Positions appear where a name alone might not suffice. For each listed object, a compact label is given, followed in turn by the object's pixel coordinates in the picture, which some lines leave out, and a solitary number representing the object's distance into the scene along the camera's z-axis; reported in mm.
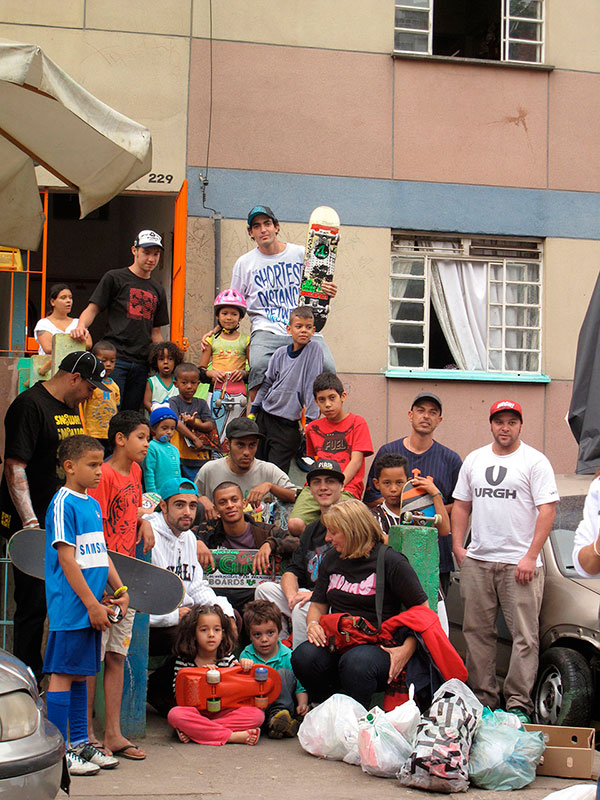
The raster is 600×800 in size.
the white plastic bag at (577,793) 4238
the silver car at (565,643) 6617
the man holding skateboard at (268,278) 9602
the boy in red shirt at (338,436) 8227
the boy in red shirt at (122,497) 6043
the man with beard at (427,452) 7867
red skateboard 6383
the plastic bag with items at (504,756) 5730
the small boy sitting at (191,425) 8719
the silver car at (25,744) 3783
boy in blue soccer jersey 5406
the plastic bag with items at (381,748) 5793
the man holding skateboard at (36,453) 6664
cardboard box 5941
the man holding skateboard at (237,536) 7371
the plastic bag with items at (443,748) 5602
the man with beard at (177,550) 6953
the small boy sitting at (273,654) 6703
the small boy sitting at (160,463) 7812
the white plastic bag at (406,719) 5883
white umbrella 6184
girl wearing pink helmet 9211
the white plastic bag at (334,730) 6047
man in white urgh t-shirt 7000
